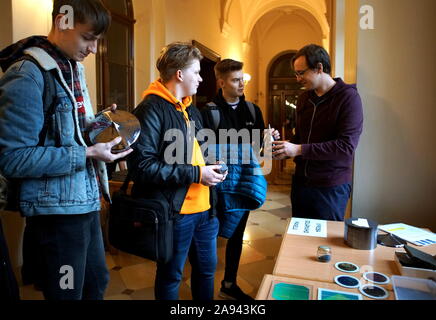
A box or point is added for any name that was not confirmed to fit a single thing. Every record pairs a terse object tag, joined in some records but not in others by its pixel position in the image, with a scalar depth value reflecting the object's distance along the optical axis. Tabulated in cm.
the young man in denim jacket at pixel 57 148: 104
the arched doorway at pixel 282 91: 1288
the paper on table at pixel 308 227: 152
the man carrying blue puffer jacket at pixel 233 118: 220
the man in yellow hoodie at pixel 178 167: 148
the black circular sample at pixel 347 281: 104
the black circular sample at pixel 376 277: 107
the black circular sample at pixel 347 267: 114
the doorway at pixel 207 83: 702
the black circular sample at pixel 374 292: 97
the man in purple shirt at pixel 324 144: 183
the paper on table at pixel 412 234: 144
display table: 108
